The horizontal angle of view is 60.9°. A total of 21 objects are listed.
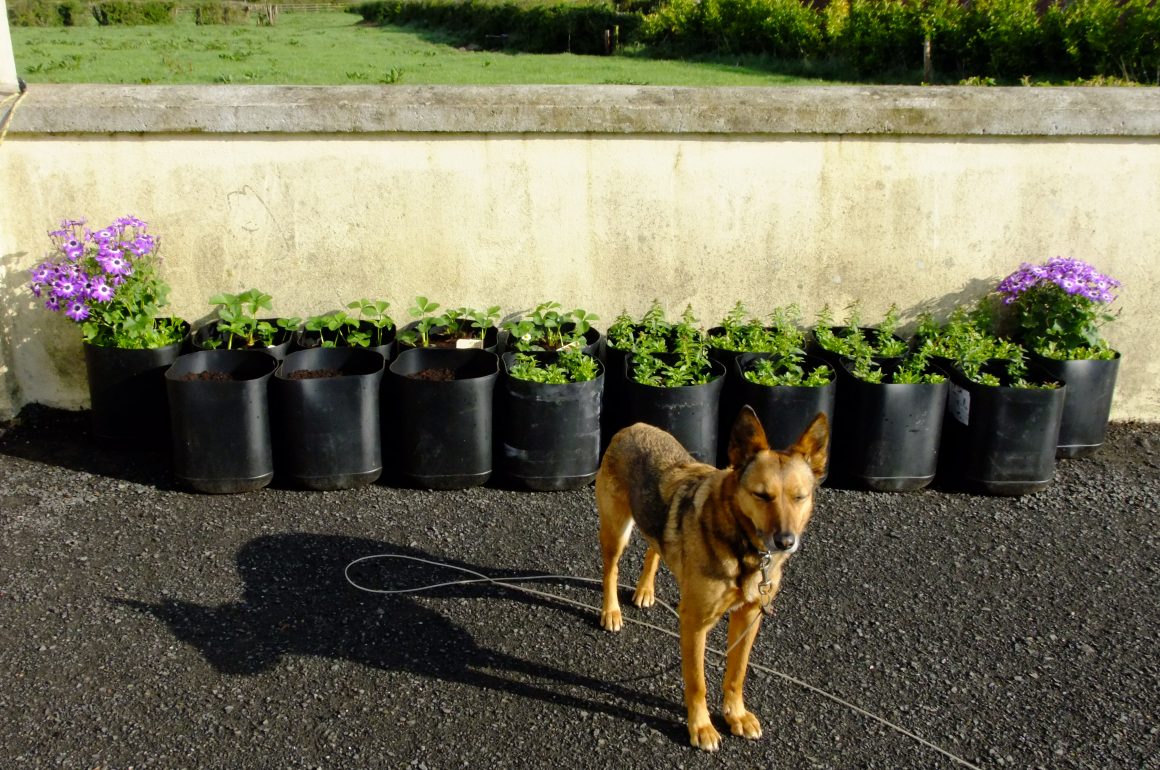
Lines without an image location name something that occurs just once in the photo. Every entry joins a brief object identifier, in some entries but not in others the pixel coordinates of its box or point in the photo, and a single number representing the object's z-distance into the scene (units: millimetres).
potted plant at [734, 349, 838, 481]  5719
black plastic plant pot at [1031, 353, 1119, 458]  6137
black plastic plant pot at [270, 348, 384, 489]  5527
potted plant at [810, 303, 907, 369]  6180
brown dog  3328
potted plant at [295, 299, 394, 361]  6180
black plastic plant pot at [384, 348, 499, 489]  5605
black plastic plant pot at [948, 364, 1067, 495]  5699
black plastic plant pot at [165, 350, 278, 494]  5430
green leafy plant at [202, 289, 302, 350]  6059
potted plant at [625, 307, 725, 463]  5680
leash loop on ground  3976
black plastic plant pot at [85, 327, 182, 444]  5891
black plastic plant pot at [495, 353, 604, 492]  5645
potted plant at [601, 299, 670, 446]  6059
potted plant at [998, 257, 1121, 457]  6152
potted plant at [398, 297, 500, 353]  6293
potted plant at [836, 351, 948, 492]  5723
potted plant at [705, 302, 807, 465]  5996
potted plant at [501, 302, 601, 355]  6223
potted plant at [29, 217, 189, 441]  5812
